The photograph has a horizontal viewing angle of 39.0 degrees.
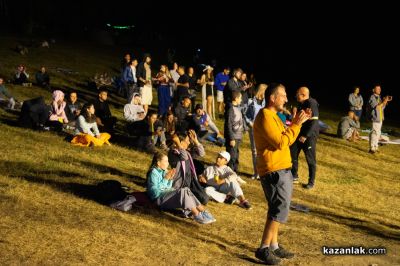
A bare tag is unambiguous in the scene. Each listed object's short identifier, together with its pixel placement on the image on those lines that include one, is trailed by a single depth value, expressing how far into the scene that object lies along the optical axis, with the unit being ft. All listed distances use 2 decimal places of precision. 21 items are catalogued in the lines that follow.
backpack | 32.45
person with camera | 61.52
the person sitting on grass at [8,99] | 60.64
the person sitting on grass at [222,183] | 35.91
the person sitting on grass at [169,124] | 51.16
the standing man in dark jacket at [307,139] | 36.06
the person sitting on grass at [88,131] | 47.62
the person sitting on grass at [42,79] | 78.43
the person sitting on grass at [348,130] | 71.10
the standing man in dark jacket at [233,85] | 52.72
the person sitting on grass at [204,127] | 52.90
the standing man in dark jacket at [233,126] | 40.75
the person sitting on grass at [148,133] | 48.62
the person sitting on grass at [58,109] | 53.36
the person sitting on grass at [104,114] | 52.54
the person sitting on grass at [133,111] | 58.44
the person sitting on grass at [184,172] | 33.40
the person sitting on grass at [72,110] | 54.54
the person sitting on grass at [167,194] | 31.30
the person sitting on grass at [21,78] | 78.33
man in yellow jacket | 22.95
